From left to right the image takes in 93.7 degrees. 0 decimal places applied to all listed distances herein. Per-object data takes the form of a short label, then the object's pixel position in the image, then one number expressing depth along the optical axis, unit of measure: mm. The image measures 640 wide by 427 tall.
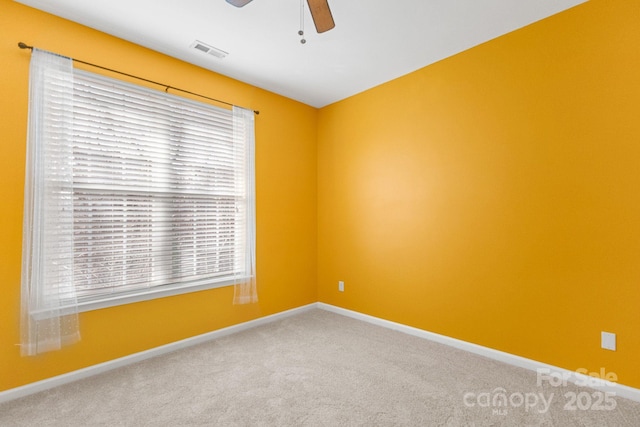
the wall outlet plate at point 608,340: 2031
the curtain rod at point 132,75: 2094
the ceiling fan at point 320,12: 1593
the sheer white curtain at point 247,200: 3227
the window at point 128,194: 2115
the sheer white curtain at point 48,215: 2062
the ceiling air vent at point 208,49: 2633
